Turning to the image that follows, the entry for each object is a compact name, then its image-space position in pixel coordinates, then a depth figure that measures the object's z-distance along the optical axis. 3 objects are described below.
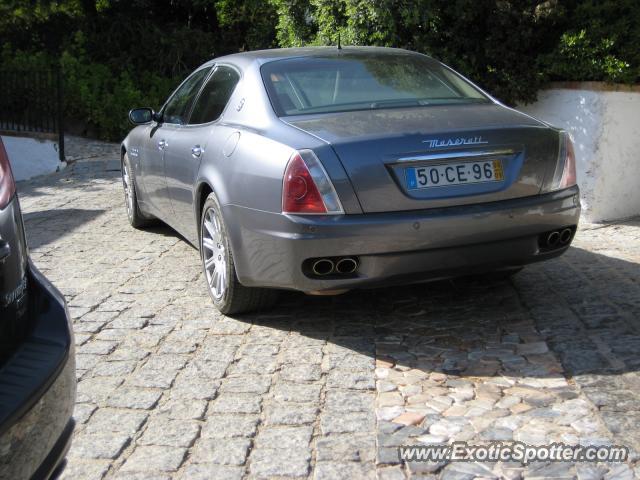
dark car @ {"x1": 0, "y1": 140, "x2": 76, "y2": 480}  2.28
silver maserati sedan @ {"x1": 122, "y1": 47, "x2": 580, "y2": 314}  4.28
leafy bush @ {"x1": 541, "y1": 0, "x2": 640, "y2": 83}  7.73
